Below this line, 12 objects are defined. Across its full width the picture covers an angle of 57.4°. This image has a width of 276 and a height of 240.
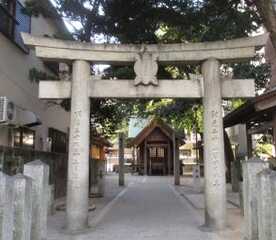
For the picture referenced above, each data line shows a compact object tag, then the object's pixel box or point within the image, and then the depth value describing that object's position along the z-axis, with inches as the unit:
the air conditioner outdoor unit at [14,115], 277.2
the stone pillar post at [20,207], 123.2
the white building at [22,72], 313.2
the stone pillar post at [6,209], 109.0
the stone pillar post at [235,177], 427.7
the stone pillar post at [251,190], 167.7
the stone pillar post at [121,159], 558.9
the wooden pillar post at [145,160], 870.1
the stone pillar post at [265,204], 138.4
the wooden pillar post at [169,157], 879.4
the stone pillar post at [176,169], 577.5
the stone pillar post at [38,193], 150.8
